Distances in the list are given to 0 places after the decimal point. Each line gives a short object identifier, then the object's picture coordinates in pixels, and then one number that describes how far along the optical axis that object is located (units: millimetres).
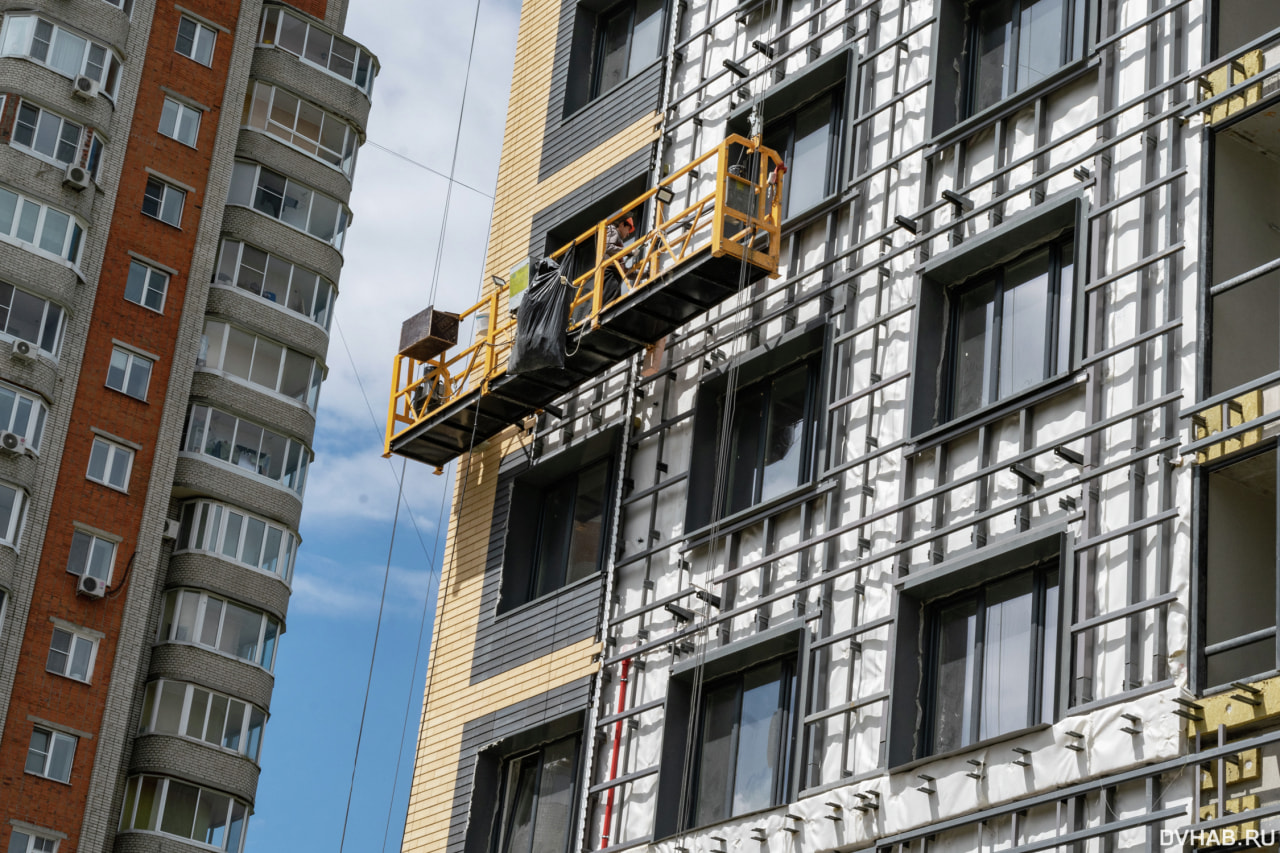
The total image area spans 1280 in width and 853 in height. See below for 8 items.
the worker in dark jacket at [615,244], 30234
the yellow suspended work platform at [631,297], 26953
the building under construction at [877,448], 19312
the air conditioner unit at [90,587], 53188
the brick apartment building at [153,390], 52625
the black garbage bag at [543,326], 29406
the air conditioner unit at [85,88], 57656
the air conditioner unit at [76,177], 56469
